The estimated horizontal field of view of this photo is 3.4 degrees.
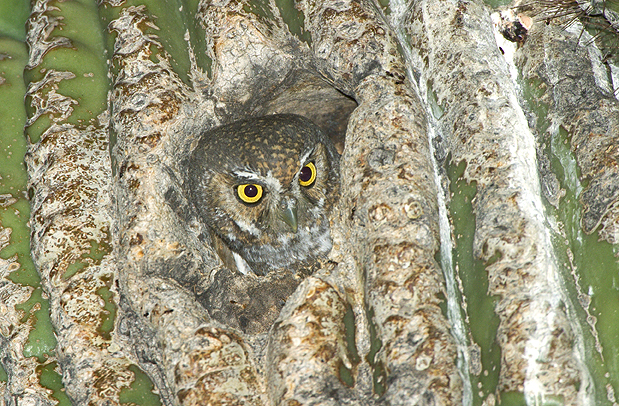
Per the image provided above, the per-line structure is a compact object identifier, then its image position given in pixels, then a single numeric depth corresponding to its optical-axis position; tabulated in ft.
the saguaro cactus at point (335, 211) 11.67
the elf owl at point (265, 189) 11.87
